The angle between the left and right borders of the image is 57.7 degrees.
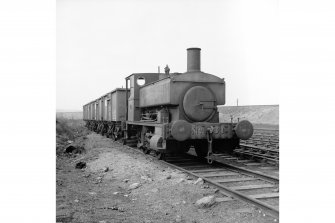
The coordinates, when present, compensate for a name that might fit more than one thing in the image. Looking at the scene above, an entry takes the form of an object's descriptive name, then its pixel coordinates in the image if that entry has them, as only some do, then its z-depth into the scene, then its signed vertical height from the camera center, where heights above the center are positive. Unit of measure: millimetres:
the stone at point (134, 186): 6241 -1488
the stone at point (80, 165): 8535 -1437
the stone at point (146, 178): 6750 -1445
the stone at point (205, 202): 4910 -1431
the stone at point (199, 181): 6295 -1407
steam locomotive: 8016 -64
